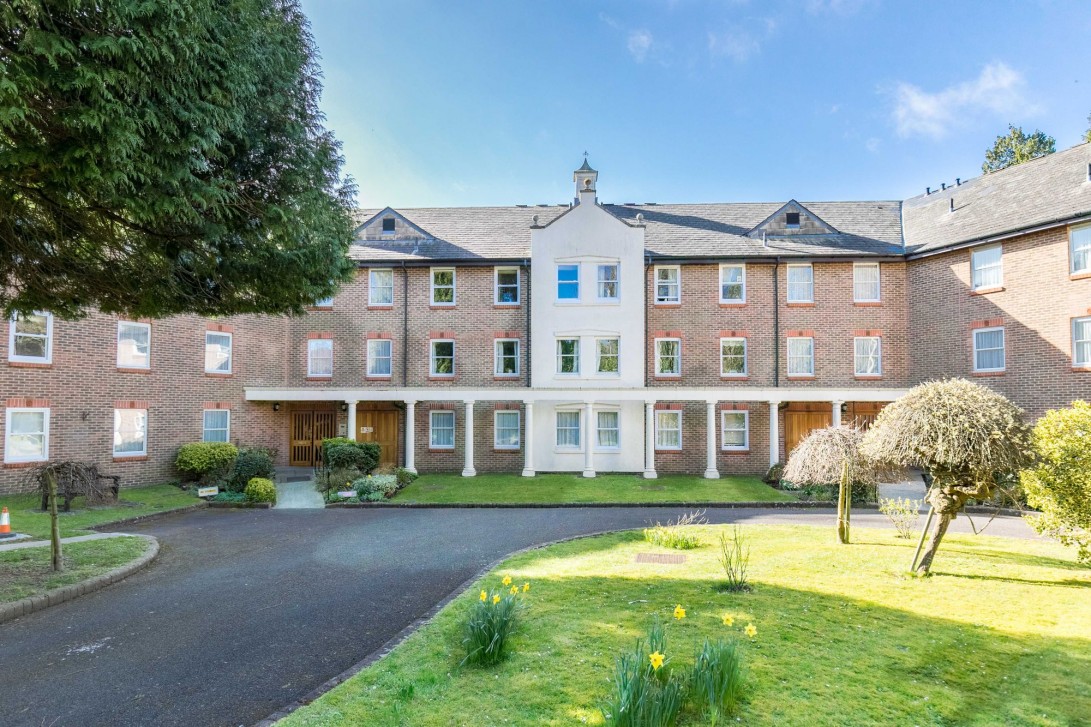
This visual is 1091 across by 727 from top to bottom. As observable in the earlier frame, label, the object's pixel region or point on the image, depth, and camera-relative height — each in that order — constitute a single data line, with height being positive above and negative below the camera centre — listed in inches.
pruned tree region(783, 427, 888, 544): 404.8 -46.4
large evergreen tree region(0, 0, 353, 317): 200.1 +103.3
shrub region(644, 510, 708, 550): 392.9 -99.0
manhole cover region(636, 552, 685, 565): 351.3 -102.4
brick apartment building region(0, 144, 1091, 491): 753.6 +88.3
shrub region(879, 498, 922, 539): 427.5 -91.3
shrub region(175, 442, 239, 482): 714.2 -79.8
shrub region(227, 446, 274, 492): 701.3 -88.6
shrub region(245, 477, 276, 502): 648.4 -107.9
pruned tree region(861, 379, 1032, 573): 291.9 -21.7
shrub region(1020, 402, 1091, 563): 282.4 -38.0
